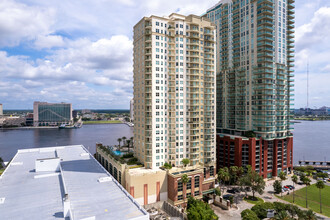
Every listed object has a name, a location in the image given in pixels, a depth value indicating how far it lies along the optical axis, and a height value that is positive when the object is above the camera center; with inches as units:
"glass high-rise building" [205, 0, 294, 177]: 3479.3 +402.9
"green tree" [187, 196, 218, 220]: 1948.8 -988.6
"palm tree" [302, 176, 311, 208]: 2926.2 -1007.6
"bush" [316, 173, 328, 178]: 3579.0 -1141.5
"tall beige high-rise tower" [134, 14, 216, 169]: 2824.8 +238.3
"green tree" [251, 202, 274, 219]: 2196.1 -1060.1
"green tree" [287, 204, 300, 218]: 2073.3 -1015.5
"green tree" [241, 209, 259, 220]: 1941.9 -1003.1
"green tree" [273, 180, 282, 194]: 2960.1 -1108.5
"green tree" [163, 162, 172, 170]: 2715.1 -747.1
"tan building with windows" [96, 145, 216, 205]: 2453.2 -903.9
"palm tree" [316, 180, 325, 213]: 2518.9 -916.8
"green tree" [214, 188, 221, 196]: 2721.5 -1082.2
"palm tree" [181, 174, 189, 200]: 2511.1 -841.2
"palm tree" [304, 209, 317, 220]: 1903.3 -972.1
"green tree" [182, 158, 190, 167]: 2821.1 -710.2
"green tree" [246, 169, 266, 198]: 2773.1 -999.8
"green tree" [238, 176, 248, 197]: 2851.6 -996.2
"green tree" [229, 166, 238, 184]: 3235.7 -1075.6
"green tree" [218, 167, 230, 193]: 2883.9 -915.5
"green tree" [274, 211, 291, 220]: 1879.9 -968.3
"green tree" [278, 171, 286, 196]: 3077.5 -997.8
